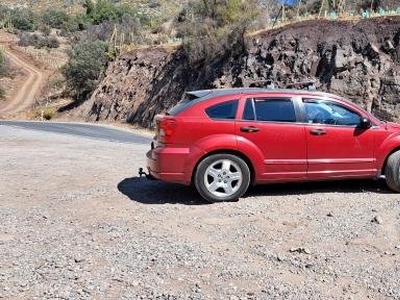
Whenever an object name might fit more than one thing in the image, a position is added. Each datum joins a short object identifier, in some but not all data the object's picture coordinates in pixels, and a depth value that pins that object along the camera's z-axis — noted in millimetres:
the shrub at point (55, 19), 88875
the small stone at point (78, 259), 5613
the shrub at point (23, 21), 87181
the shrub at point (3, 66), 65938
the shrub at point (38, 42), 78431
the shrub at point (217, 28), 33062
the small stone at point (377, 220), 6648
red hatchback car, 7602
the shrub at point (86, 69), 48500
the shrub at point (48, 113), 45847
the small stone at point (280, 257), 5641
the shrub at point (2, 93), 60812
